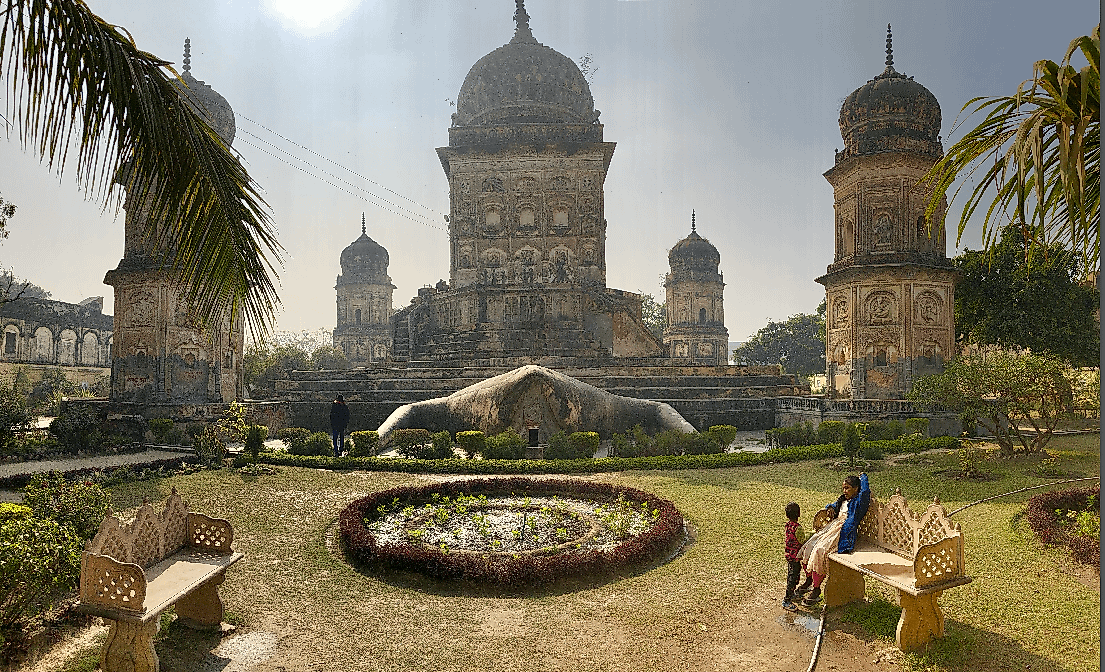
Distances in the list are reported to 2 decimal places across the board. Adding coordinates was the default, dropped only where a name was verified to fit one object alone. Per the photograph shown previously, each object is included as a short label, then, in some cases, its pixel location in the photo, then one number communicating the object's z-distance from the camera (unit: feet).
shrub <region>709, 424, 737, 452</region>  46.55
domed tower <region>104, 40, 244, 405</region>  65.51
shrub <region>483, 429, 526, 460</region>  44.14
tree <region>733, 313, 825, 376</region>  178.60
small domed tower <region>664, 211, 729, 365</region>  178.40
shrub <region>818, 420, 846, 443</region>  49.49
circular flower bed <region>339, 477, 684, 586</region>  21.65
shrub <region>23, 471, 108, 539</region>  22.91
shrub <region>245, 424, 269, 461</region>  43.06
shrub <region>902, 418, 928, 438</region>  52.85
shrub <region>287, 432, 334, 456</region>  45.96
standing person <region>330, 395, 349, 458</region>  47.62
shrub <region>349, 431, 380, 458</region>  44.91
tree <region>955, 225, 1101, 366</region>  73.20
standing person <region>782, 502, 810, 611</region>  19.31
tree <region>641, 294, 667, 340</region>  208.23
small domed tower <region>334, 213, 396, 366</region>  173.27
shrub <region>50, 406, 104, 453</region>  49.19
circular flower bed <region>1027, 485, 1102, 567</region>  21.80
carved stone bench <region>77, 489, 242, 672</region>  14.58
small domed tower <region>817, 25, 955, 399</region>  68.59
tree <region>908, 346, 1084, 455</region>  40.34
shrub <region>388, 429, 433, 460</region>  45.21
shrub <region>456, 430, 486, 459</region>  45.39
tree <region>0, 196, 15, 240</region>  46.28
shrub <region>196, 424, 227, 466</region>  42.60
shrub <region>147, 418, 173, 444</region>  52.26
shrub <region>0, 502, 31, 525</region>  18.72
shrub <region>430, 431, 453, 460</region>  44.88
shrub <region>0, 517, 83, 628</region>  15.81
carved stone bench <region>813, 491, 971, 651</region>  15.71
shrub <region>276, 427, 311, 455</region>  46.19
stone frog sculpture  50.70
